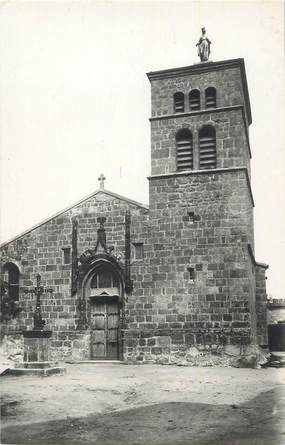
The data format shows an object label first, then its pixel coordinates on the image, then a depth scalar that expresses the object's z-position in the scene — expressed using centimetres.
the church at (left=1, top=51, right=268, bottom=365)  1922
